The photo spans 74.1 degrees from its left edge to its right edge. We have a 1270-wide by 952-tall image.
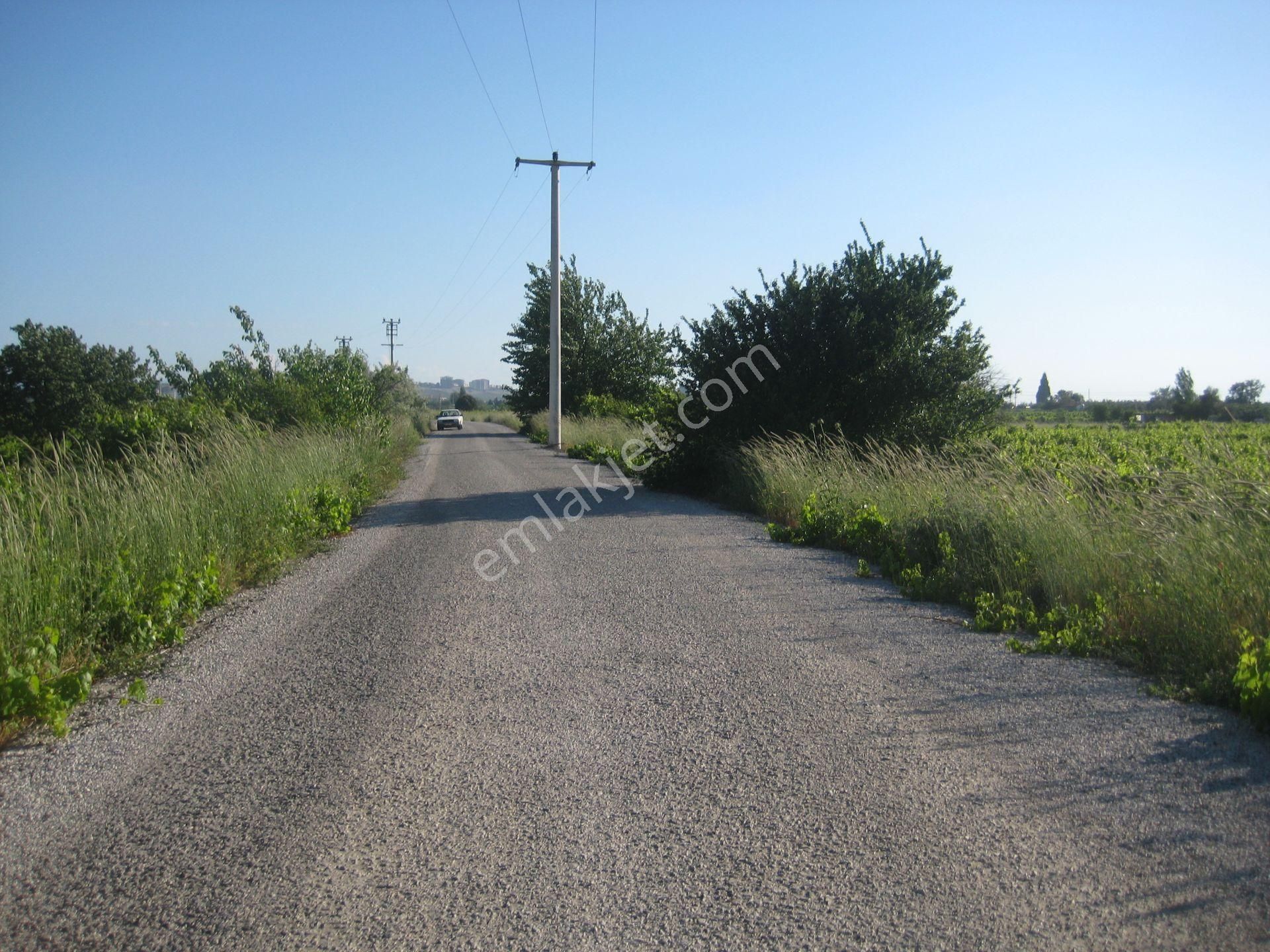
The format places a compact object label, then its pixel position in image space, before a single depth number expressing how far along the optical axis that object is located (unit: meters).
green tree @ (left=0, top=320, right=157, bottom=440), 45.69
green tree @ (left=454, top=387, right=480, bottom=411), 145.00
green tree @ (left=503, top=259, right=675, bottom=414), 43.38
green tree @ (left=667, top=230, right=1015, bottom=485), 15.04
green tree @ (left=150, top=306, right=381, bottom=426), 19.19
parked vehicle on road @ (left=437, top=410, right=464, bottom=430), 67.81
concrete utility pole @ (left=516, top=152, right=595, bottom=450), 28.75
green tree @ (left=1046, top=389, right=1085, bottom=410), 65.09
